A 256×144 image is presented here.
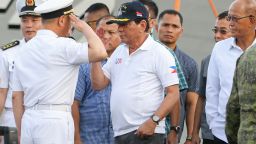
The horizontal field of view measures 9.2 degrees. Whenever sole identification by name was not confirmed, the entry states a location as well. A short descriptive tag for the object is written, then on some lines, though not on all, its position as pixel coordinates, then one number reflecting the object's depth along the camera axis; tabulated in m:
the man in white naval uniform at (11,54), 13.81
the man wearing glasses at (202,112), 14.23
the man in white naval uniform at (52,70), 11.46
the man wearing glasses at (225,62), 12.82
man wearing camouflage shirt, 9.12
